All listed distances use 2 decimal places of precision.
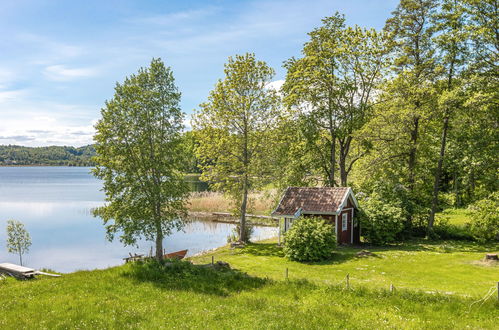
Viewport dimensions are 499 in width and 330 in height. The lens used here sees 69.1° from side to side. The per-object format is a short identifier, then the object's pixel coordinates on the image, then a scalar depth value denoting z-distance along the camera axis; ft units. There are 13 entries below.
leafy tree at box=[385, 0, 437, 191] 93.56
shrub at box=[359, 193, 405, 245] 88.58
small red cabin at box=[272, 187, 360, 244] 87.10
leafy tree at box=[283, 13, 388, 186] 102.99
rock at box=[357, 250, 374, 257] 77.97
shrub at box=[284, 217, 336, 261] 75.41
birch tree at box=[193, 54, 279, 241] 94.94
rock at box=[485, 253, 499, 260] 68.37
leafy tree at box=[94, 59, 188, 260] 65.26
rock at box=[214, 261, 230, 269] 64.30
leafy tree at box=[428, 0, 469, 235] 84.48
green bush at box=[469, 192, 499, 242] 73.15
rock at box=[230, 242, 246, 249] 95.35
